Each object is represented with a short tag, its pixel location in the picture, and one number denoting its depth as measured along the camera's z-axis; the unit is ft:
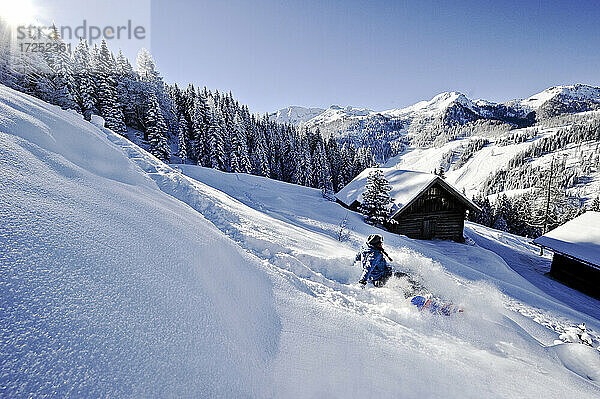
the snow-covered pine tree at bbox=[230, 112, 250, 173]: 133.39
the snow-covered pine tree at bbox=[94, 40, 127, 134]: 101.19
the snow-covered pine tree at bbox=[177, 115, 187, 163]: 122.11
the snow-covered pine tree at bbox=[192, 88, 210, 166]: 126.62
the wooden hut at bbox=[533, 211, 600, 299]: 43.91
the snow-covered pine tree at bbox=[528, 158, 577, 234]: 109.29
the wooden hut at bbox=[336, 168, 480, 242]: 52.75
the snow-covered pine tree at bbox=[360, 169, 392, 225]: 51.65
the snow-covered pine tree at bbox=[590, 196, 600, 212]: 171.34
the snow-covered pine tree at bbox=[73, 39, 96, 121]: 98.48
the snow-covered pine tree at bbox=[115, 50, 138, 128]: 128.98
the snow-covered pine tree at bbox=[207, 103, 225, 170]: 123.85
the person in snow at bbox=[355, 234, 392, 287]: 17.51
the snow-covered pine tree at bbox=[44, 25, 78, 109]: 84.07
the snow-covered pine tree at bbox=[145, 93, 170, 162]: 103.81
